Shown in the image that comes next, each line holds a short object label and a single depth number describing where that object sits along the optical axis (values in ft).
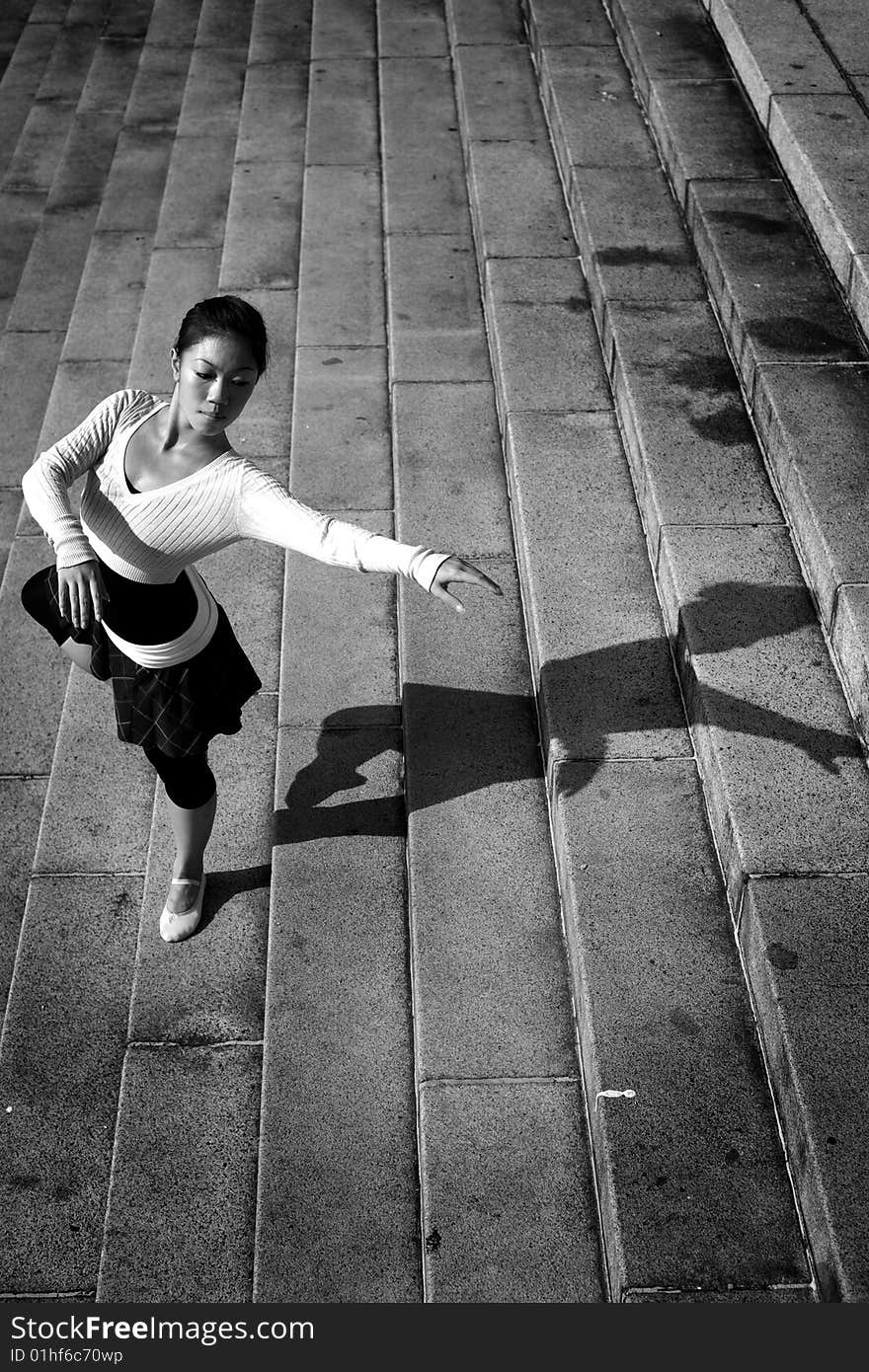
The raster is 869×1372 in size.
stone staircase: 10.23
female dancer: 10.14
